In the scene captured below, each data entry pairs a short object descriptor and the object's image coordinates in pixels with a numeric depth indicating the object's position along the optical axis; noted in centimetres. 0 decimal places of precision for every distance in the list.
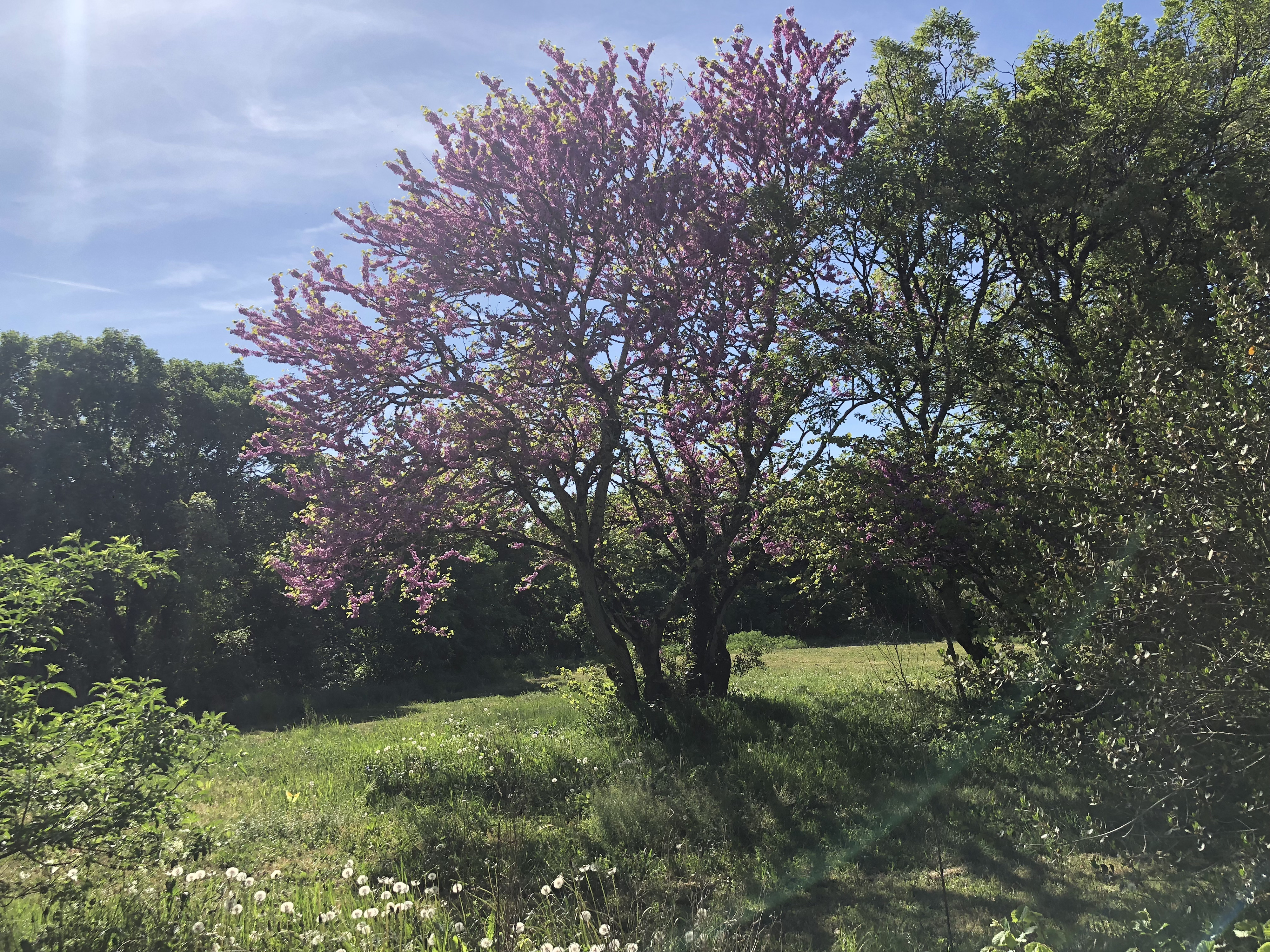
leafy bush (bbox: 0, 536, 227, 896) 343
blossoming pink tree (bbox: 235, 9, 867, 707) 757
